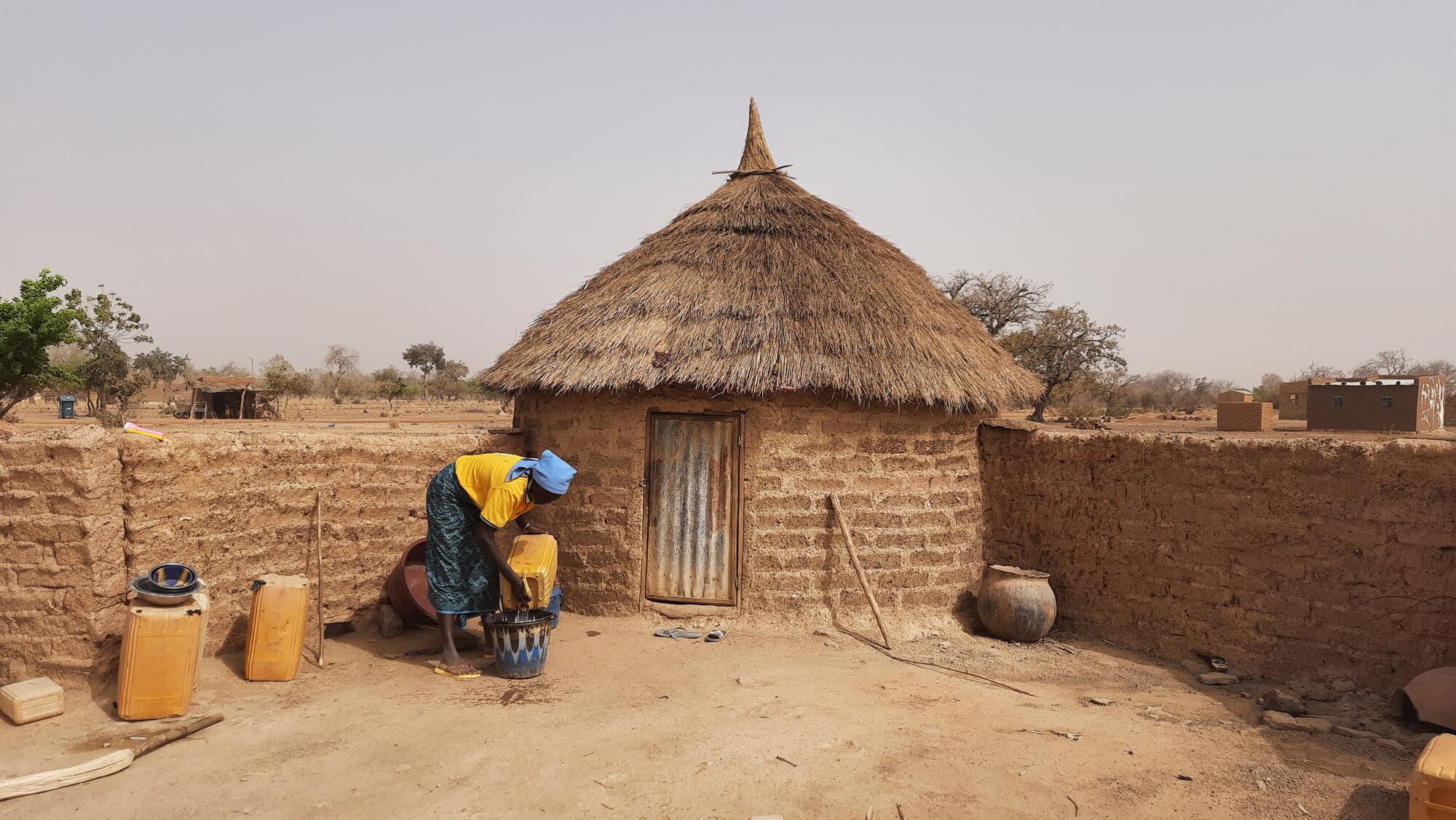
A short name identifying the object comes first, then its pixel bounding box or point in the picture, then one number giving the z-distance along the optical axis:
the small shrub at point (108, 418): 21.93
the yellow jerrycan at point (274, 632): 4.74
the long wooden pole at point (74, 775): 3.32
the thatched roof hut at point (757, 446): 6.23
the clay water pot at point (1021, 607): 6.09
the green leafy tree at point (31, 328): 14.73
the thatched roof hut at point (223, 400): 25.47
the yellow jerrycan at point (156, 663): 4.08
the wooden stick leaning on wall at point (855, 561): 6.01
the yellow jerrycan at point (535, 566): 4.99
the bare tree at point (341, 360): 52.69
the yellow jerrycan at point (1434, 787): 3.04
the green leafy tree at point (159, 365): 37.22
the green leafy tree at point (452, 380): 43.84
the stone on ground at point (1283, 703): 4.62
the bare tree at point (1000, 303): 26.44
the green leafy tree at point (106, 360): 24.22
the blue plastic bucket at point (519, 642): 4.85
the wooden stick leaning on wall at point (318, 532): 5.16
